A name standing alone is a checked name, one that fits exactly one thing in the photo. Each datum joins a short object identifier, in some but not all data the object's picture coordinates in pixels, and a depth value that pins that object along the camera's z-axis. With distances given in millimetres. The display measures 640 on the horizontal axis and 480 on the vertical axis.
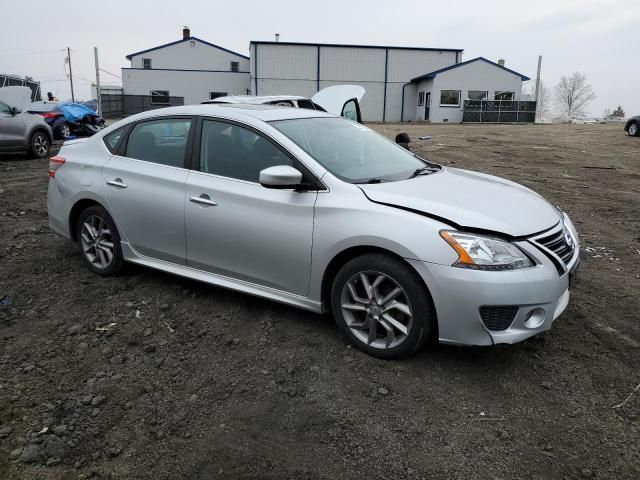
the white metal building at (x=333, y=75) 40219
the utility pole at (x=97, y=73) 34638
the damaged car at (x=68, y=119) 17531
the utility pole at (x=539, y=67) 46012
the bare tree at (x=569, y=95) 95312
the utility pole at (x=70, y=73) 58225
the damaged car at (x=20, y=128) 12883
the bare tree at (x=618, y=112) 75750
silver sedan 3314
